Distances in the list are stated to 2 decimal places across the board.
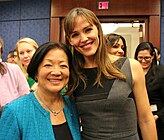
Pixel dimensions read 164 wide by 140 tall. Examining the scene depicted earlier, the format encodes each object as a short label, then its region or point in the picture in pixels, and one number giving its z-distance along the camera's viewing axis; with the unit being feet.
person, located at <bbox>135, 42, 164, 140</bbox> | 9.36
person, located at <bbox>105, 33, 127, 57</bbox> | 9.25
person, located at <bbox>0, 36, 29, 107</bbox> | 7.09
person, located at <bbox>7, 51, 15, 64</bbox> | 15.66
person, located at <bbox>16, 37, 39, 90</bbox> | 8.67
